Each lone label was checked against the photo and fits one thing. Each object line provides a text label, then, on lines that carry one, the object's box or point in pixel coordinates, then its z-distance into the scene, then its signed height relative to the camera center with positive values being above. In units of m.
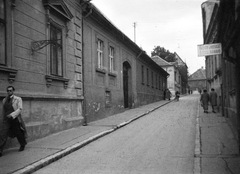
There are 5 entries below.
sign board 7.71 +1.29
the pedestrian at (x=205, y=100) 17.94 -0.25
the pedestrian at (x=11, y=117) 6.95 -0.47
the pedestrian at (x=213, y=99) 17.84 -0.19
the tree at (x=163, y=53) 75.94 +11.78
